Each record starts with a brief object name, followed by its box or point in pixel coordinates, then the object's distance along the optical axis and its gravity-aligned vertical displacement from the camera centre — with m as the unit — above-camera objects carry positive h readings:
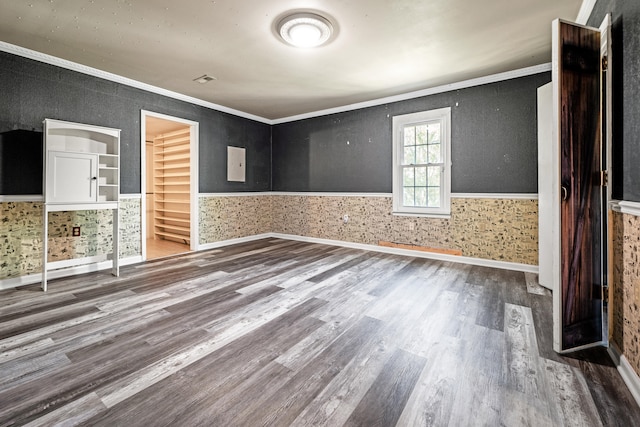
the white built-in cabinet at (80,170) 3.11 +0.53
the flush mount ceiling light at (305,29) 2.62 +1.77
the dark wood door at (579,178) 1.87 +0.24
